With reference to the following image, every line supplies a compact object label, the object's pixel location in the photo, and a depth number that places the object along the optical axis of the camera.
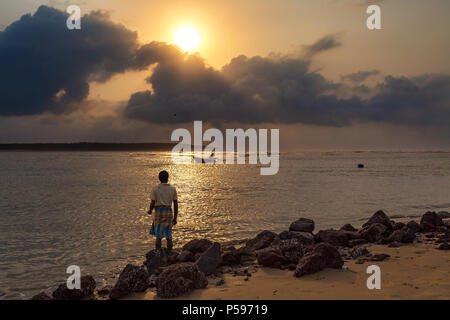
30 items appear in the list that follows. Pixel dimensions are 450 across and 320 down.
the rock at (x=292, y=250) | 10.15
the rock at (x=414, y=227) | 13.95
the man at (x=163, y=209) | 10.82
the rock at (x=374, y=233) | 12.71
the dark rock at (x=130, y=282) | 8.30
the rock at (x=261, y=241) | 11.81
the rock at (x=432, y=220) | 14.81
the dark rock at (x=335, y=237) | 12.28
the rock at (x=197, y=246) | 11.55
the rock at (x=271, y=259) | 9.88
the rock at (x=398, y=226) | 14.36
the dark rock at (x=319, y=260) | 8.95
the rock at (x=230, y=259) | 10.36
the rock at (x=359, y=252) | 10.60
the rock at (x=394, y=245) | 11.70
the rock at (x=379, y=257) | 10.07
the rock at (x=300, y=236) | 12.34
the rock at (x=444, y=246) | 11.08
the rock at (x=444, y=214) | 18.44
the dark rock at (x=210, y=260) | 9.59
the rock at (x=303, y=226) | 14.76
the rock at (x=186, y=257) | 10.83
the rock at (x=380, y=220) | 14.32
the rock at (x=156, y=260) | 10.18
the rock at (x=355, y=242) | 12.31
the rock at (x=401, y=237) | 12.16
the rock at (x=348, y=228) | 14.66
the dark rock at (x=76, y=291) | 8.45
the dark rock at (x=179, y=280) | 8.10
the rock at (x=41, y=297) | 8.23
